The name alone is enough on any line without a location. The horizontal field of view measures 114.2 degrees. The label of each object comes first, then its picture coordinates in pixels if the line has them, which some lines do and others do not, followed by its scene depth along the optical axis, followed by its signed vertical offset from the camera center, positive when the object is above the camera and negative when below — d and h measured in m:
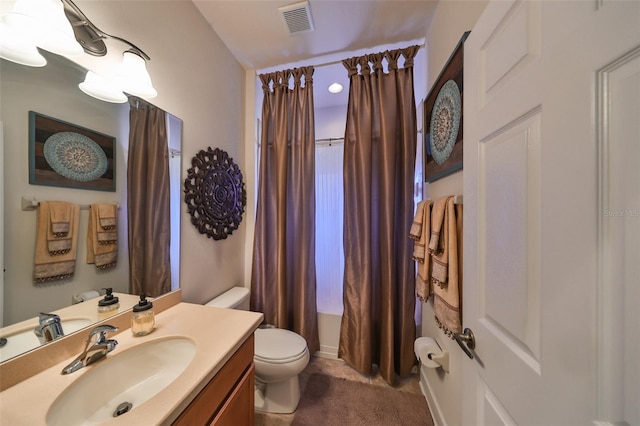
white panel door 0.33 +0.00
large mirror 0.63 +0.08
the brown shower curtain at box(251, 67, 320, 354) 1.72 +0.01
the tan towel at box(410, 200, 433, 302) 1.17 -0.21
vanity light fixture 0.62 +0.57
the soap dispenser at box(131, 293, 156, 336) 0.85 -0.45
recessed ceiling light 1.81 +1.10
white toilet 1.24 -0.92
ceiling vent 1.32 +1.31
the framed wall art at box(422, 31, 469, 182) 0.97 +0.51
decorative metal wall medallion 1.36 +0.14
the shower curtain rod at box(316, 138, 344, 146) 1.85 +0.65
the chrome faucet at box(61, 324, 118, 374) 0.66 -0.47
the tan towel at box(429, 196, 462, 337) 0.93 -0.26
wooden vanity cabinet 0.64 -0.67
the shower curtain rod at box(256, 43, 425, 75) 1.71 +1.25
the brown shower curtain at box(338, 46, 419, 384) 1.53 -0.02
